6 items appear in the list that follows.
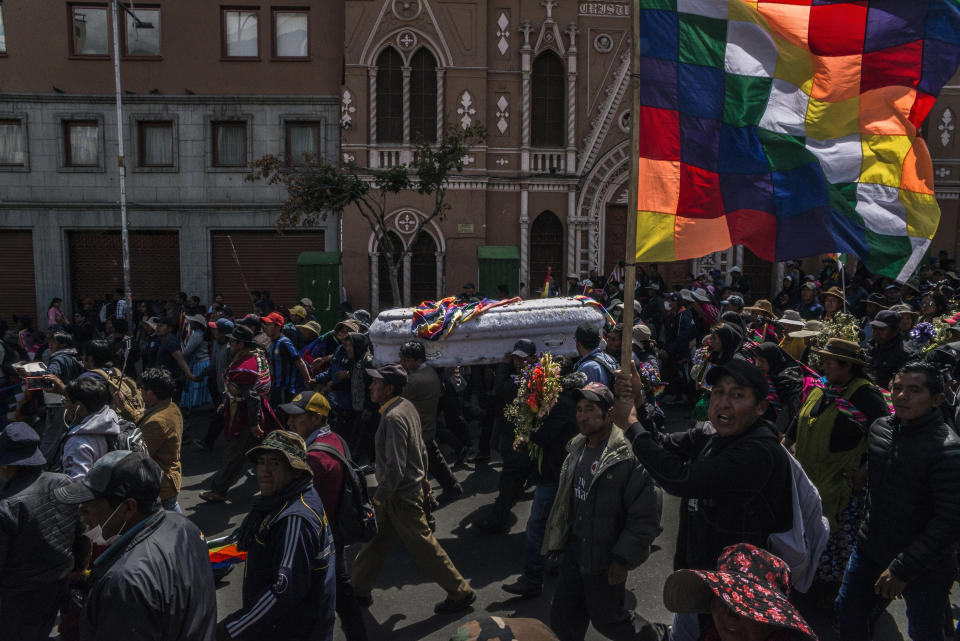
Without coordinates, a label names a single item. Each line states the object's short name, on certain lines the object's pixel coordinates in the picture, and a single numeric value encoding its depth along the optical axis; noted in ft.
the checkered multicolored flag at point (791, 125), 13.47
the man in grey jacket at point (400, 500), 15.40
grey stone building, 64.34
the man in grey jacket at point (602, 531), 11.94
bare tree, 50.39
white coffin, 23.36
